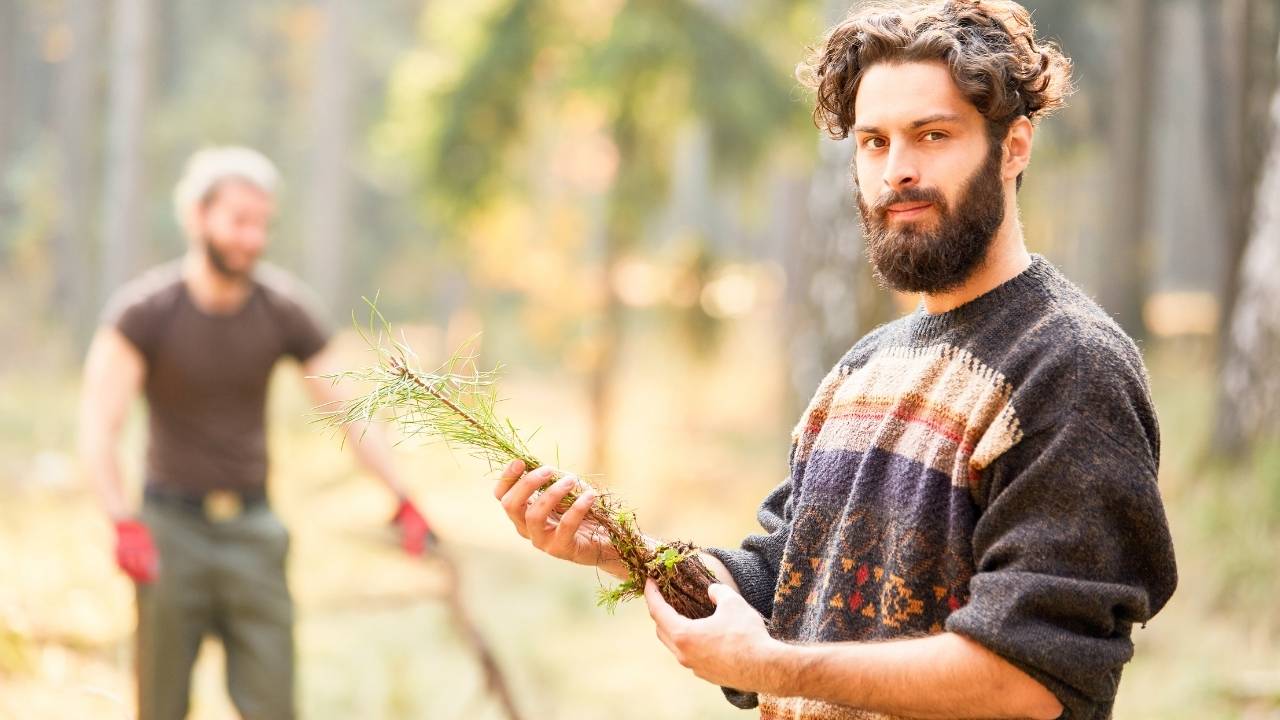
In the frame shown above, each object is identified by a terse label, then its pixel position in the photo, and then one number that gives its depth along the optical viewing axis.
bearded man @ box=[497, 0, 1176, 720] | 1.75
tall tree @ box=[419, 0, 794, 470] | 11.41
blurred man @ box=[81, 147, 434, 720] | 4.58
